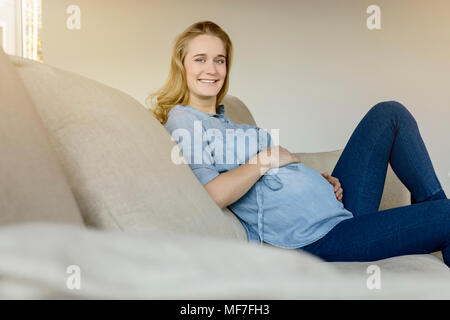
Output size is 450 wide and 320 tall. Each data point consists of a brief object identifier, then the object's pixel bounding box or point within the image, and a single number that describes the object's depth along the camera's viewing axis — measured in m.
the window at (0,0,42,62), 4.49
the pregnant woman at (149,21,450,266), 1.21
